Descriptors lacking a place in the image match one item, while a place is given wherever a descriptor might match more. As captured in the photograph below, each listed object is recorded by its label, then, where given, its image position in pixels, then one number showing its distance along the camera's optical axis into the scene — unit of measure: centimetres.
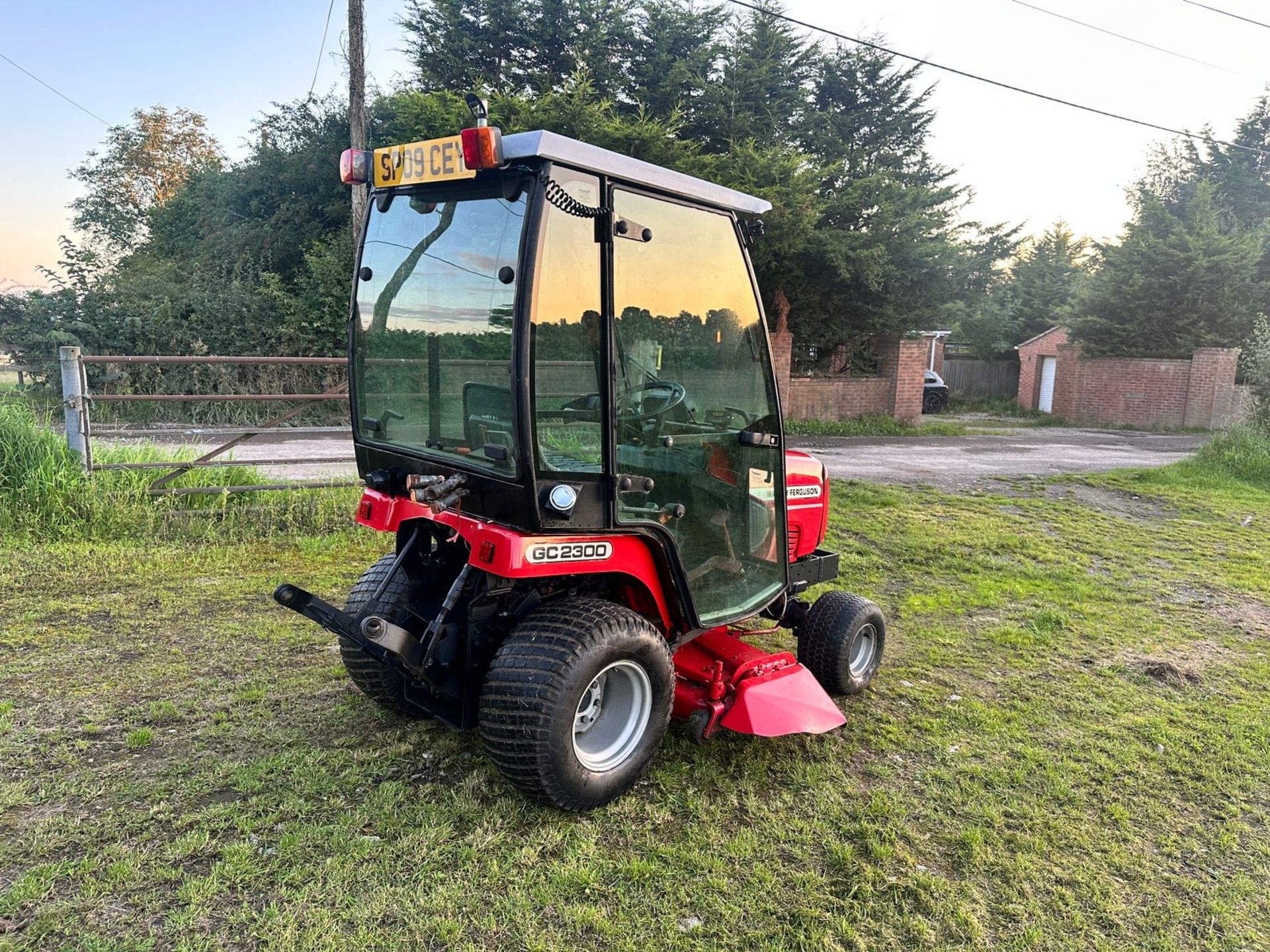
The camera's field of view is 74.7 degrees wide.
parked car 2314
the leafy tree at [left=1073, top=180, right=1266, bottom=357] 1912
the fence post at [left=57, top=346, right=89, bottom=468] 659
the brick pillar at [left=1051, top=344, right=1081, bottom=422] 2134
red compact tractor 275
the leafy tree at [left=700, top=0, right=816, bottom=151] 1549
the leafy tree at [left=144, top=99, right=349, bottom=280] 1784
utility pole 1114
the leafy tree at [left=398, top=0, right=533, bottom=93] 1520
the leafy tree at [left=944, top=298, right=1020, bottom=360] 2744
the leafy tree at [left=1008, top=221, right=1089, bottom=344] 2978
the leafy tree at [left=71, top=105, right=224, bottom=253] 2597
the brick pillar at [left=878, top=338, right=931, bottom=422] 1748
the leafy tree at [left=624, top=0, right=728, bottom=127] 1553
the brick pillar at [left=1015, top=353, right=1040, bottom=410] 2434
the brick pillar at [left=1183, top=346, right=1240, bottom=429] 1900
